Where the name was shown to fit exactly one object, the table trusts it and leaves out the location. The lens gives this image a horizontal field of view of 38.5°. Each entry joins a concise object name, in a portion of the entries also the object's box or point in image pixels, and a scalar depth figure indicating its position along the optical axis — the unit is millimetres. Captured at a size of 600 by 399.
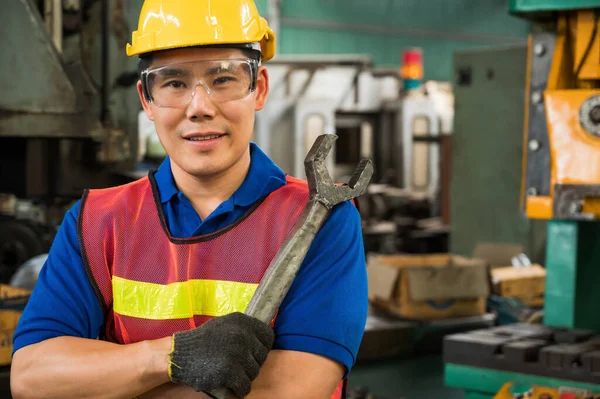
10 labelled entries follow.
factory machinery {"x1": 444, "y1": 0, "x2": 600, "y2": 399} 2654
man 1503
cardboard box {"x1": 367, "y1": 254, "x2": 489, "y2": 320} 4543
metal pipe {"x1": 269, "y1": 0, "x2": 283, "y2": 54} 13656
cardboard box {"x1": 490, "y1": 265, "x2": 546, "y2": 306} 4887
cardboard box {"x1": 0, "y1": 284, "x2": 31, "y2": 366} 2732
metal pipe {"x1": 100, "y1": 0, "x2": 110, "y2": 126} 3445
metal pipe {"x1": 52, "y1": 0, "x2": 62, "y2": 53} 3379
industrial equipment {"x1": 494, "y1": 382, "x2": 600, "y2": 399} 2602
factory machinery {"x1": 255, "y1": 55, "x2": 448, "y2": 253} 8109
